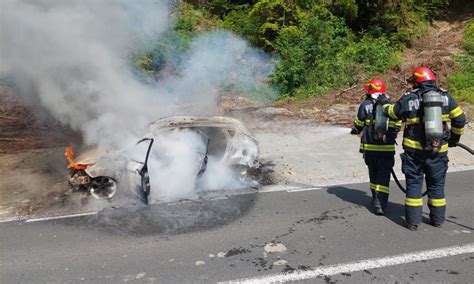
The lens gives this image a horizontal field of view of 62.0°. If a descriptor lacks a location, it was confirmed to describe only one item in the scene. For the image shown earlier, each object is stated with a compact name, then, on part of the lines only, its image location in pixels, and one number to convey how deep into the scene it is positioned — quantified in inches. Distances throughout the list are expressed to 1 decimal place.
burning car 255.9
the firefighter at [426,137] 183.5
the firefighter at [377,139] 207.9
